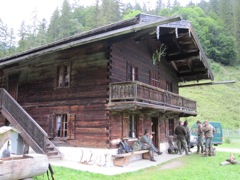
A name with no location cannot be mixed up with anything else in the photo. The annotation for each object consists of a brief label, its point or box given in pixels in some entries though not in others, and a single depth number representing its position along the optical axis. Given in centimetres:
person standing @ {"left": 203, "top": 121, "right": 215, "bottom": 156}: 1471
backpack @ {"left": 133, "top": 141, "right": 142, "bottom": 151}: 1269
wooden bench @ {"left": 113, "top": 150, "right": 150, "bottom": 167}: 1112
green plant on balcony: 1674
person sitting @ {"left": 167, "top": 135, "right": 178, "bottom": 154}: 1659
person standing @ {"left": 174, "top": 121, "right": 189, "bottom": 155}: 1567
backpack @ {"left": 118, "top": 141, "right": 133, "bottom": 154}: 1170
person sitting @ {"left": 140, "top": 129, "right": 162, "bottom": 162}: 1307
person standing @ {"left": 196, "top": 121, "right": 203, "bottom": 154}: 1570
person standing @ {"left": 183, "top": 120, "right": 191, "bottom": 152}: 1703
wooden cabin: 1156
